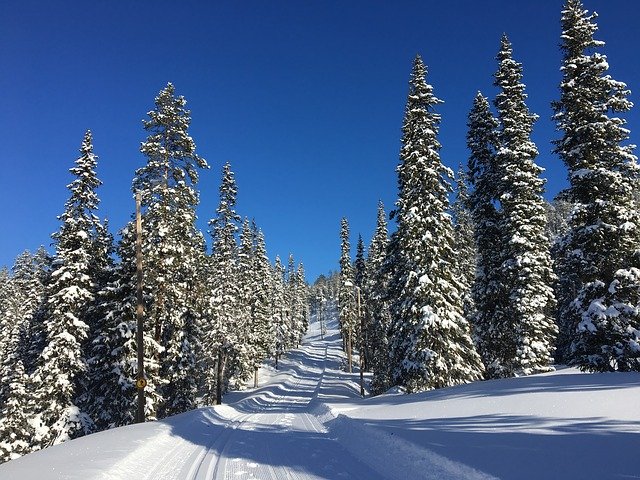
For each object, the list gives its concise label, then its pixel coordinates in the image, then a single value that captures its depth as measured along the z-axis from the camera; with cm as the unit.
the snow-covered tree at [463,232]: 3822
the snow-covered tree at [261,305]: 5560
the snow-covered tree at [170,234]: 2503
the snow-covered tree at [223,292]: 3606
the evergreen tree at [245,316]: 4294
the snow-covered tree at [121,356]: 2498
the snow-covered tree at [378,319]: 4409
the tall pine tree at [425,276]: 2334
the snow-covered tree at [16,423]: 2536
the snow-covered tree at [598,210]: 1738
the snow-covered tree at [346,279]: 6350
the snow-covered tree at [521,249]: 2277
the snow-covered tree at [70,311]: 2458
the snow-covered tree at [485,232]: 2547
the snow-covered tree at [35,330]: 3269
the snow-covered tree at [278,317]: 7744
